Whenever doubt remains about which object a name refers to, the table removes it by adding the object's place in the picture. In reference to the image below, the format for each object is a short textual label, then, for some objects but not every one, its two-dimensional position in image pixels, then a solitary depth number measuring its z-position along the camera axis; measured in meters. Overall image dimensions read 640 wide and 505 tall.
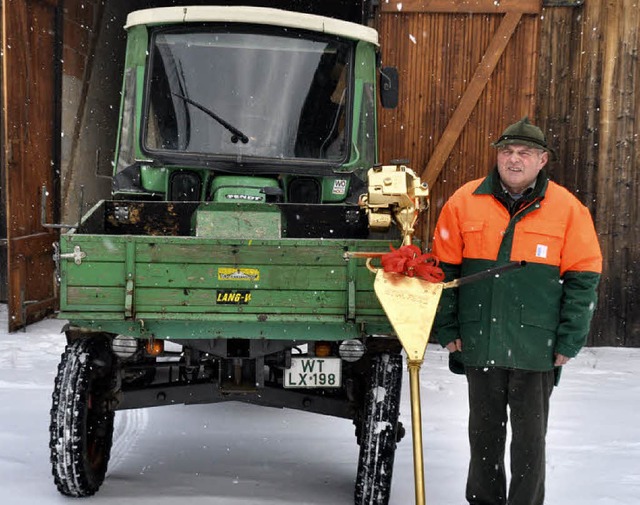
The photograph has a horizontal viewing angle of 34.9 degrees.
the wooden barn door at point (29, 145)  9.58
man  4.01
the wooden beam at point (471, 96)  9.32
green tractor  4.47
